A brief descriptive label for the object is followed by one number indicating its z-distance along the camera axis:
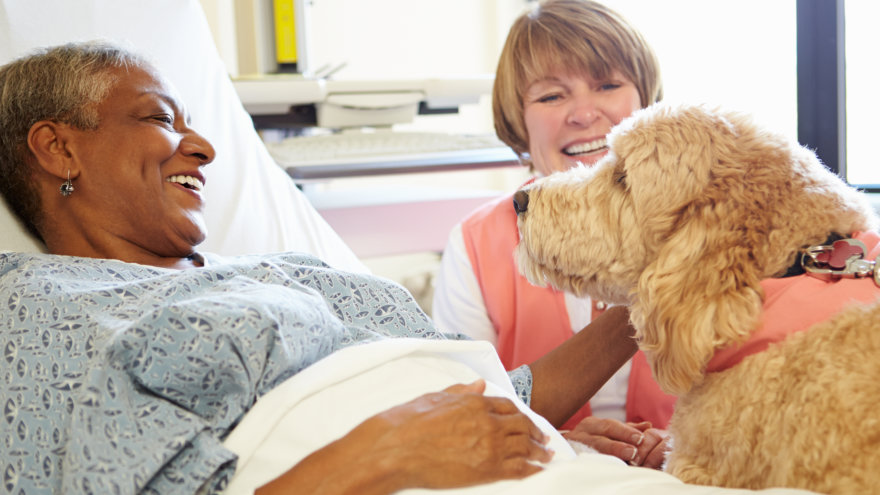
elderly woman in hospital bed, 1.10
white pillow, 2.08
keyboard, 2.68
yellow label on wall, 3.12
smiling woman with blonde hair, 2.01
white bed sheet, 1.12
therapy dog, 1.14
